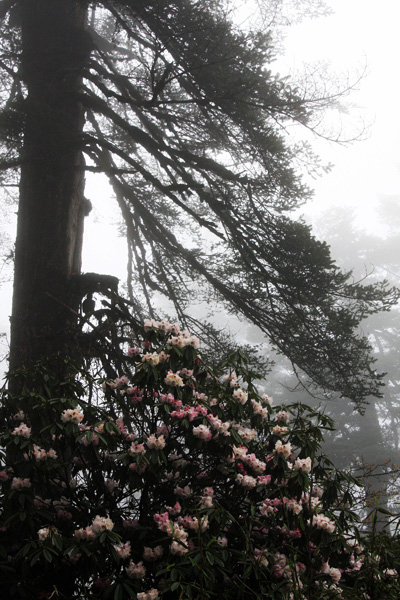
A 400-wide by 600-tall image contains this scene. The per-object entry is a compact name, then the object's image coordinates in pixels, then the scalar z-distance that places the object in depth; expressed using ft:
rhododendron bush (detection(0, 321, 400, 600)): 8.33
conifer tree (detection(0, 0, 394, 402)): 19.88
